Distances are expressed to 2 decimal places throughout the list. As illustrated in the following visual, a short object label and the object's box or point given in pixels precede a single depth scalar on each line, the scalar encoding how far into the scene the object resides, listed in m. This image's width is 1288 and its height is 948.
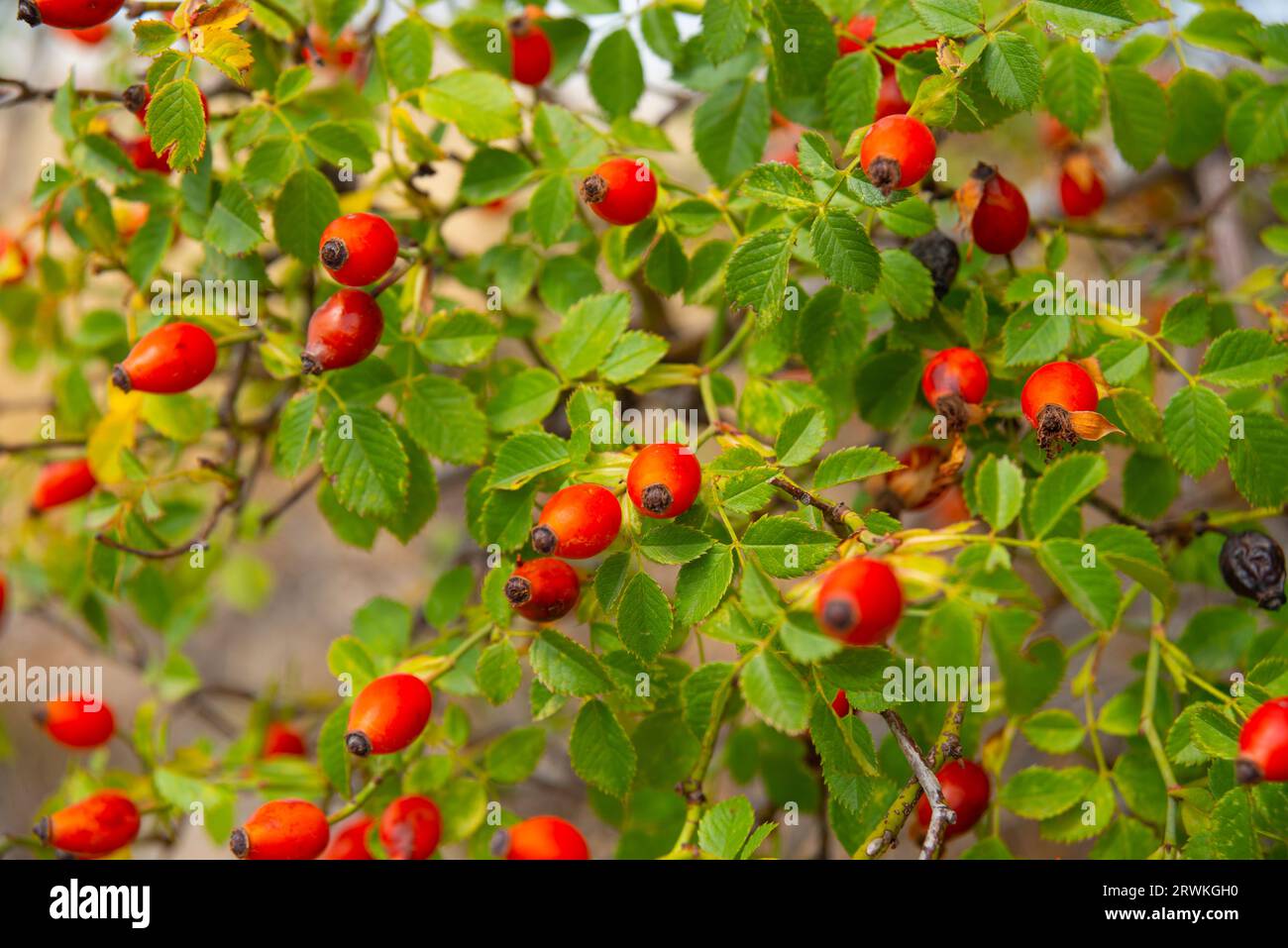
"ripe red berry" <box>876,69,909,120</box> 0.59
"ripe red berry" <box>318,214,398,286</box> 0.56
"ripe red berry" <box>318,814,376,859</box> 0.59
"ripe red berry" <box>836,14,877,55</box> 0.58
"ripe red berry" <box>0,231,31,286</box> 0.65
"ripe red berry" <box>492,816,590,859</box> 0.56
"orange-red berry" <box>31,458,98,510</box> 0.63
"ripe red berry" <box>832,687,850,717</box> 0.55
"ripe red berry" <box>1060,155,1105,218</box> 0.68
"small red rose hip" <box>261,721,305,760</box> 0.65
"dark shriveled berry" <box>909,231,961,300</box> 0.58
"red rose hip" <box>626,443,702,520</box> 0.53
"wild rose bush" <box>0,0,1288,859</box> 0.54
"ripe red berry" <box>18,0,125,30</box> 0.56
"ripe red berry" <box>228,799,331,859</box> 0.56
